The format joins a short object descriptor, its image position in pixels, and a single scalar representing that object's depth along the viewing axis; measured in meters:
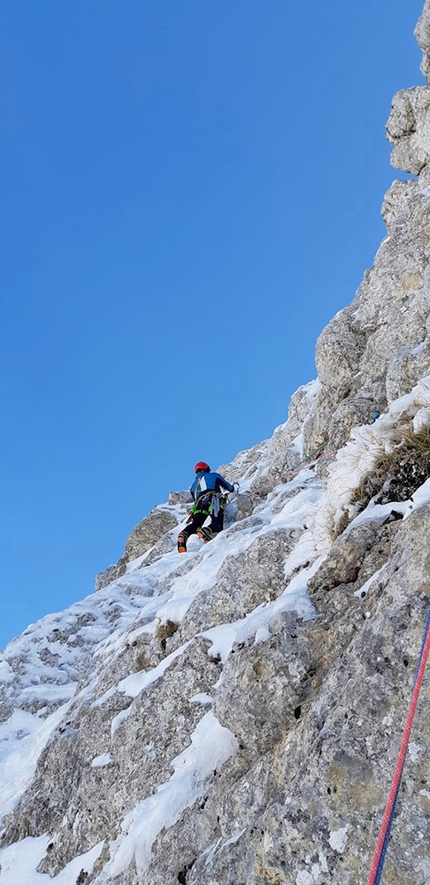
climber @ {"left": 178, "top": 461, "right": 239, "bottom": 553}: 17.48
